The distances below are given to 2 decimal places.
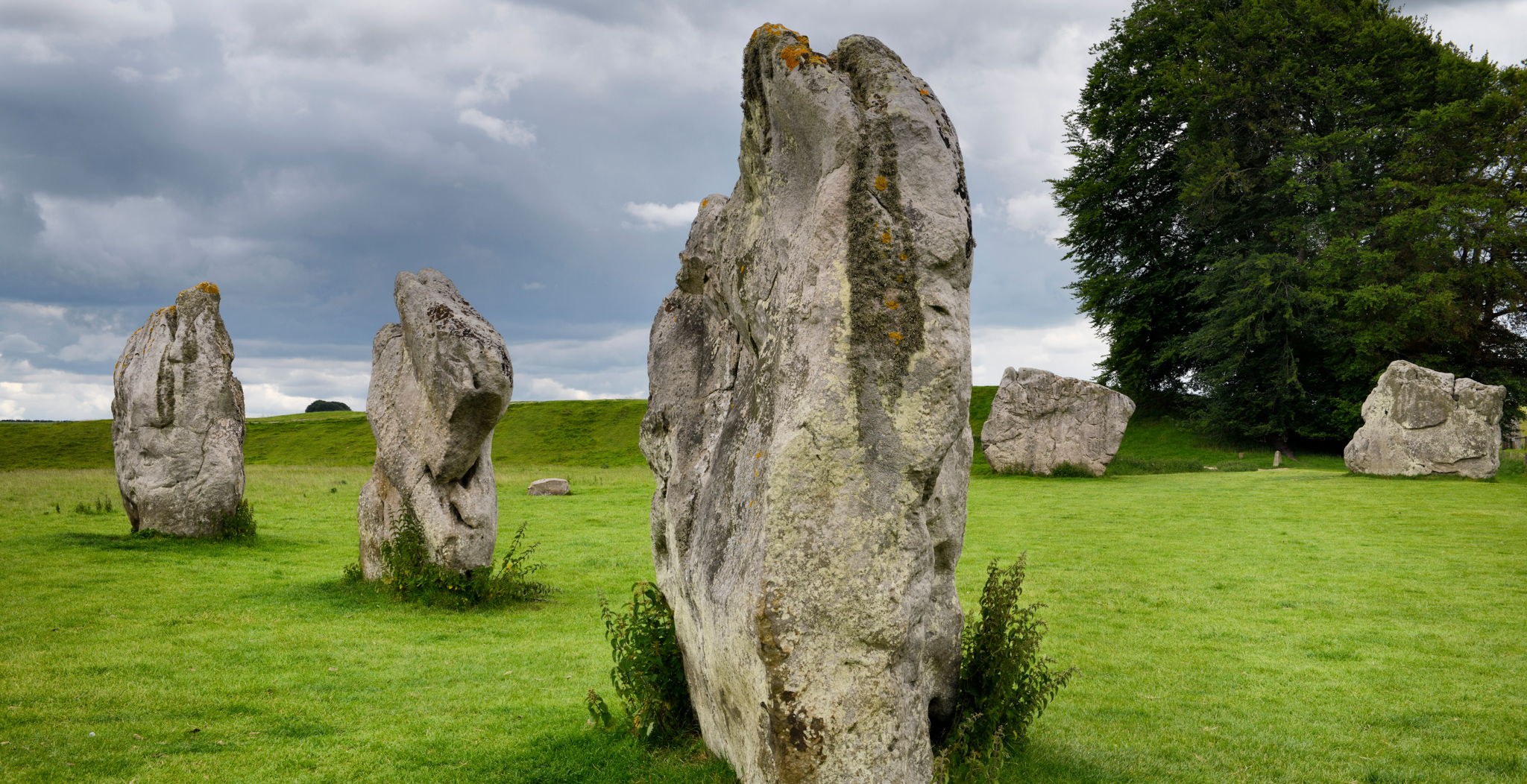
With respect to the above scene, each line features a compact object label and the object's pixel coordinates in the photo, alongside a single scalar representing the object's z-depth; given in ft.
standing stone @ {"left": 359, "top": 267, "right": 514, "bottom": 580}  32.65
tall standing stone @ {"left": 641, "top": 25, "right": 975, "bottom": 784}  12.46
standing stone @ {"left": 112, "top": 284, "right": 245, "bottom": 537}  46.39
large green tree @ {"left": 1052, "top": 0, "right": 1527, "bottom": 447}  102.99
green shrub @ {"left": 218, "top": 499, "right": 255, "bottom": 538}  48.24
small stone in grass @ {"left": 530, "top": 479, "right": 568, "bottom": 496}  79.87
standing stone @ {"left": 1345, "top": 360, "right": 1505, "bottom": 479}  73.41
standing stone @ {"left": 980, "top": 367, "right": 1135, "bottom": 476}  87.92
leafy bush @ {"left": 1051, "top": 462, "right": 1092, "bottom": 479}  88.89
